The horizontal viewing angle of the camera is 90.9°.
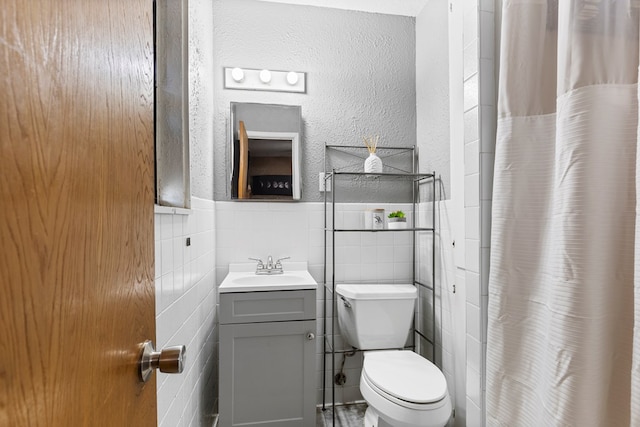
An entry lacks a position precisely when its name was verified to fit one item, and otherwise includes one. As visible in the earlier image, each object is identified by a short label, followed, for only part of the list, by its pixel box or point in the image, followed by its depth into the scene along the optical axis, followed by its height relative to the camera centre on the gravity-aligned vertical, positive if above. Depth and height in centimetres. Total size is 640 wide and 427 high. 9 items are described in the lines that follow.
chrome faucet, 201 -37
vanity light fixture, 207 +86
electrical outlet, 214 +18
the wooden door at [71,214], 24 -1
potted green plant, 198 -7
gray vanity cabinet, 162 -79
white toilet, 127 -76
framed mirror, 206 +38
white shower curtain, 61 +0
